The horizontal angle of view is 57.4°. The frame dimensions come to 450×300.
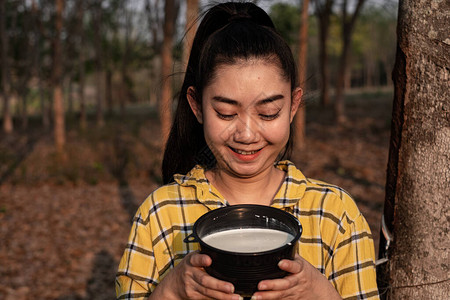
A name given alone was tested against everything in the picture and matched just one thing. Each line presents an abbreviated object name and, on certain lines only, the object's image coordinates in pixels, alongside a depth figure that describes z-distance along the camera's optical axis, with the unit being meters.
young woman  1.39
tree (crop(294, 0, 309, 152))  9.65
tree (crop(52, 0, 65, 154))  9.73
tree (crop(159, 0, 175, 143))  7.77
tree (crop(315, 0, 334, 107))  15.96
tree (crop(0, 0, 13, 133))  14.34
